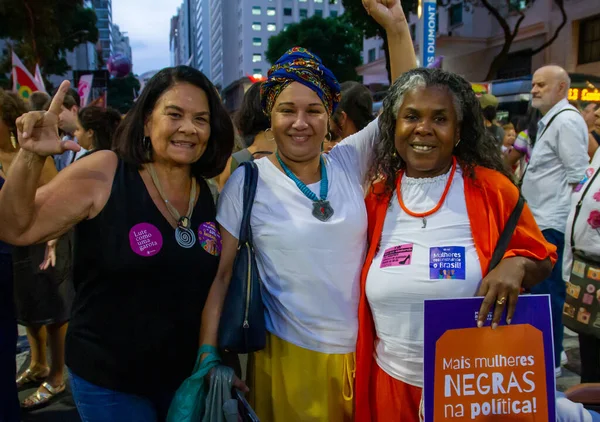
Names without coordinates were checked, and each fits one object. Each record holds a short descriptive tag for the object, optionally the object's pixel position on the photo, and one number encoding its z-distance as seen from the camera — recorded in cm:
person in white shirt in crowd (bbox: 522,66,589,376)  395
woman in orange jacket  190
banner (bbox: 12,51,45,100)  779
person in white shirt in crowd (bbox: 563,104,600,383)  311
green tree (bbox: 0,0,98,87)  2120
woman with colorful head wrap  202
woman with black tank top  179
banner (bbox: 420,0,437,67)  791
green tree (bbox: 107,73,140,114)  6550
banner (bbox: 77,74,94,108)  1313
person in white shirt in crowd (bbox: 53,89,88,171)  418
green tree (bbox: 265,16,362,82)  4272
